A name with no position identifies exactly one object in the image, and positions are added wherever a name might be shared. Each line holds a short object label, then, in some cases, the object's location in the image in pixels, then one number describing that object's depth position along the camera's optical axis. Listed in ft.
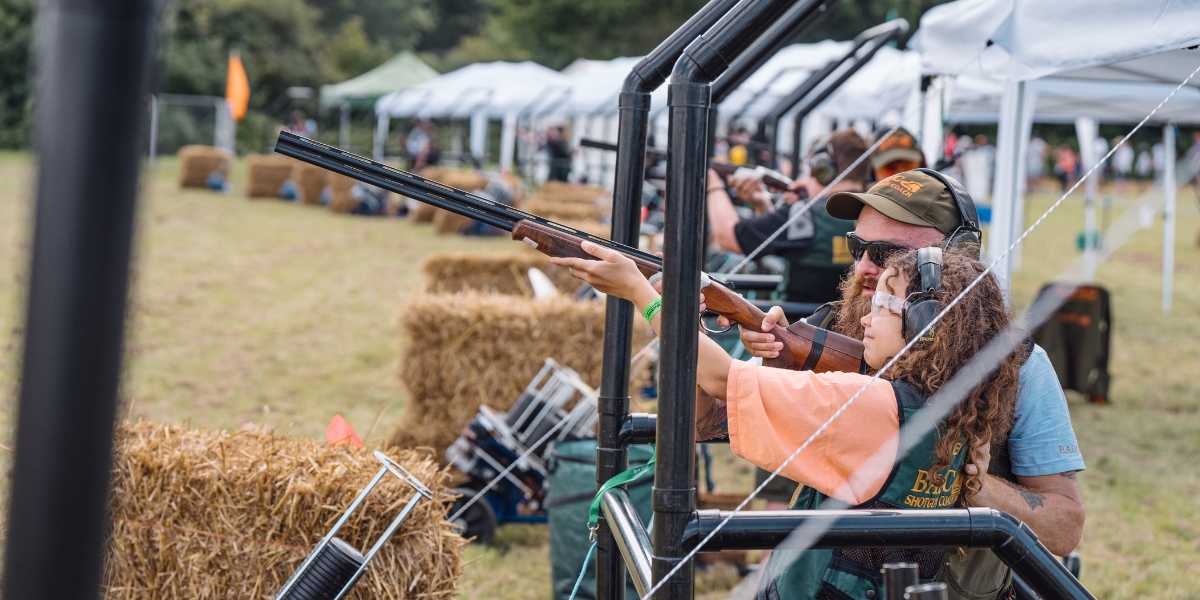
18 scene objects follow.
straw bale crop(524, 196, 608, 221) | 37.29
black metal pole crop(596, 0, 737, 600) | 6.47
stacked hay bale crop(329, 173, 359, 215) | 65.21
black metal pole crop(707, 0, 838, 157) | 8.77
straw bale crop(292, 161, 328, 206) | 69.56
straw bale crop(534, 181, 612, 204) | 50.37
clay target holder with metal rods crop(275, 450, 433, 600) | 7.67
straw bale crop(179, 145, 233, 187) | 75.72
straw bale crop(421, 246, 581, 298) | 25.75
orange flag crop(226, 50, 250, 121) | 86.22
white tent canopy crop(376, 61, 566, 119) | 77.10
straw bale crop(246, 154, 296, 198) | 72.18
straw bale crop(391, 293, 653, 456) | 17.61
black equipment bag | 24.81
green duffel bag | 12.28
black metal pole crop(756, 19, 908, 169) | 18.66
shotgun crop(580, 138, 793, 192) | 16.70
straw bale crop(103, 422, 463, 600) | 8.61
